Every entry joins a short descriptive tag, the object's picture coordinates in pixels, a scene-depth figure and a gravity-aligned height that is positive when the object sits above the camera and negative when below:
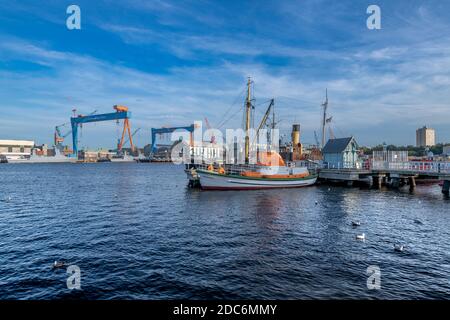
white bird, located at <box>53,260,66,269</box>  15.93 -6.00
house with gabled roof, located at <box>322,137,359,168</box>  64.12 +0.82
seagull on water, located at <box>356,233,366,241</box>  20.66 -5.89
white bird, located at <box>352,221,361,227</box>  24.63 -5.86
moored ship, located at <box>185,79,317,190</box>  48.91 -2.93
